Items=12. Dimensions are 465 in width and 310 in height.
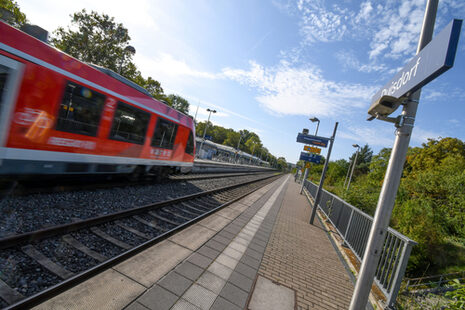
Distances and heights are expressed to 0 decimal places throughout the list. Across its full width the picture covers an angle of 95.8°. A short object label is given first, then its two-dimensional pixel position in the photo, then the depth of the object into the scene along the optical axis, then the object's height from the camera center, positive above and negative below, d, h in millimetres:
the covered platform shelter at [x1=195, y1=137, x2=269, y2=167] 35219 -771
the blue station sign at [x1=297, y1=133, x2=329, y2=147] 10465 +1764
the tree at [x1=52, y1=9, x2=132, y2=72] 19109 +6683
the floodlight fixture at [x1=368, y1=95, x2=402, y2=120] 2349 +997
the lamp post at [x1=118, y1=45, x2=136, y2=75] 12052 +4287
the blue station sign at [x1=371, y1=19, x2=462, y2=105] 1527 +1183
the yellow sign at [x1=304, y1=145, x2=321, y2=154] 16662 +1971
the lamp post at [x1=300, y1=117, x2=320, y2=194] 18141 +4689
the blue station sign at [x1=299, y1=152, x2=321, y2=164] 17438 +1369
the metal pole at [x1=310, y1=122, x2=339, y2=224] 8609 -493
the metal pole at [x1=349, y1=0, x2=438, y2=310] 2410 +68
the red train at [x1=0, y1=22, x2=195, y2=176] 4297 -86
